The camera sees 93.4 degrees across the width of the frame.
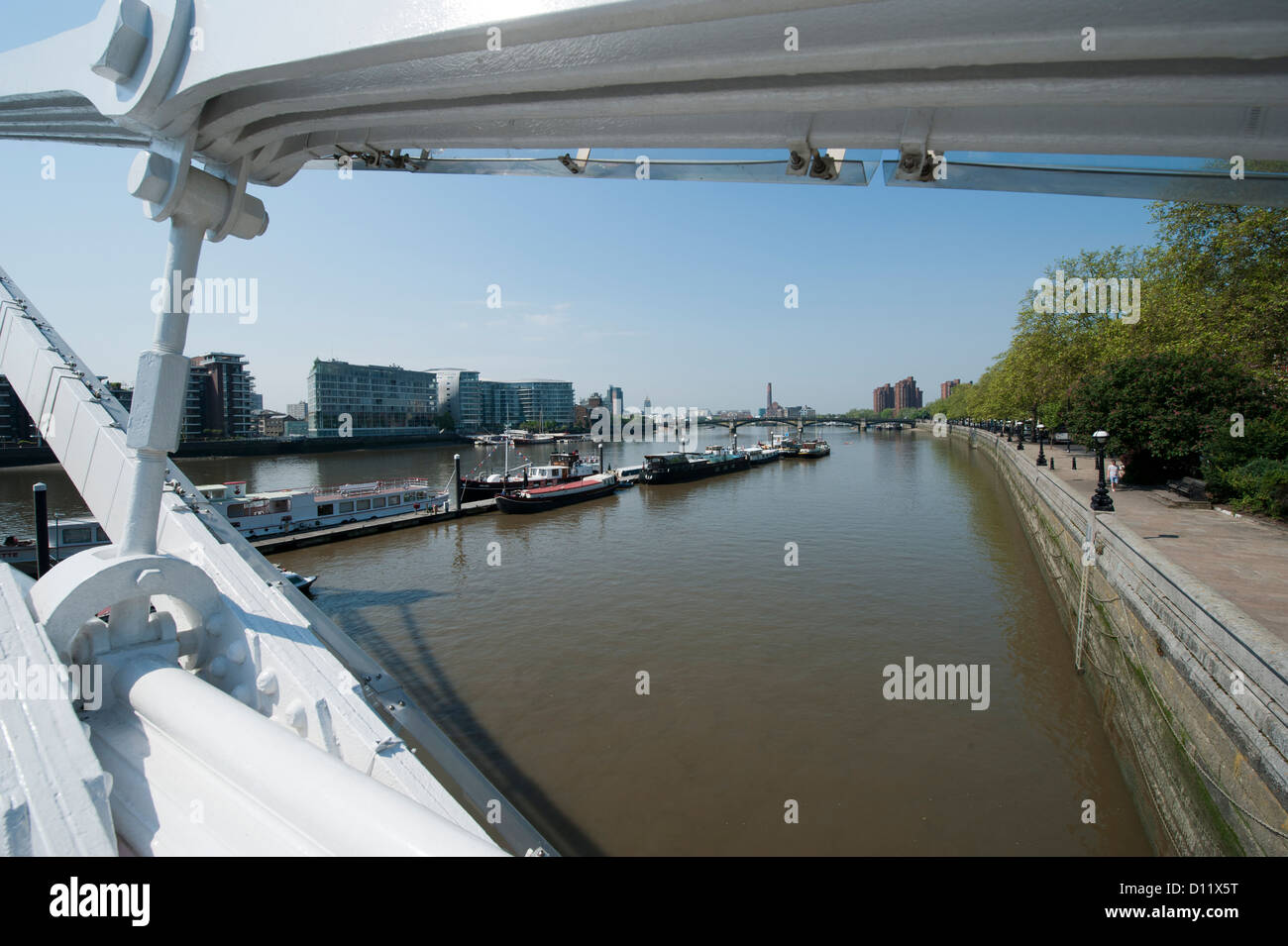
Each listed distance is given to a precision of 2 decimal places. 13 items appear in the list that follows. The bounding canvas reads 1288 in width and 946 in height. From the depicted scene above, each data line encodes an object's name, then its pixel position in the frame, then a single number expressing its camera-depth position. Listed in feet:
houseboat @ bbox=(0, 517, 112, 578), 49.70
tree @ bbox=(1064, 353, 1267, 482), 55.36
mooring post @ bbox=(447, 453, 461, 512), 84.58
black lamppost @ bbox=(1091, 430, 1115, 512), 43.68
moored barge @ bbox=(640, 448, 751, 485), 123.13
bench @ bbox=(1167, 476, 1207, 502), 50.80
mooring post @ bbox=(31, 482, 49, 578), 33.37
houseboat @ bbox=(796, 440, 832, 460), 193.16
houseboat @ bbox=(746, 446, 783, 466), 167.62
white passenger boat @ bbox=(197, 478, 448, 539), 65.93
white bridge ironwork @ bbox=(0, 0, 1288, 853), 5.69
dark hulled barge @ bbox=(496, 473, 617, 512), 87.35
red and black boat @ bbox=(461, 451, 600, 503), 96.12
